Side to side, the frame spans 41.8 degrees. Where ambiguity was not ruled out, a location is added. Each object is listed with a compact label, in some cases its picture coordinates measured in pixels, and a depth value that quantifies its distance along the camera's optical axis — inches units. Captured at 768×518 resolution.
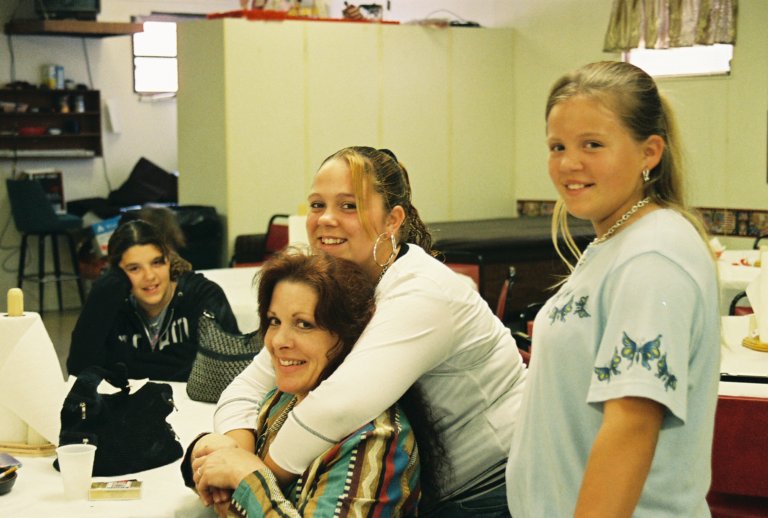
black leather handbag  92.7
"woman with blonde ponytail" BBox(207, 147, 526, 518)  77.7
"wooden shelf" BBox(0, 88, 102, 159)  388.8
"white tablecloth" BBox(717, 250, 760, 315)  184.9
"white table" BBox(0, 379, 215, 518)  84.3
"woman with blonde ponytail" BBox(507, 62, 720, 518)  56.3
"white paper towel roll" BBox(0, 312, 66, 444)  98.8
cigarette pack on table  87.1
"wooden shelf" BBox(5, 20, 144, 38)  372.5
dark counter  286.5
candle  99.8
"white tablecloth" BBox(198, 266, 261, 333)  179.0
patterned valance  296.4
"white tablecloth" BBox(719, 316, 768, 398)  94.5
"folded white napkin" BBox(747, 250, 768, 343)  119.3
